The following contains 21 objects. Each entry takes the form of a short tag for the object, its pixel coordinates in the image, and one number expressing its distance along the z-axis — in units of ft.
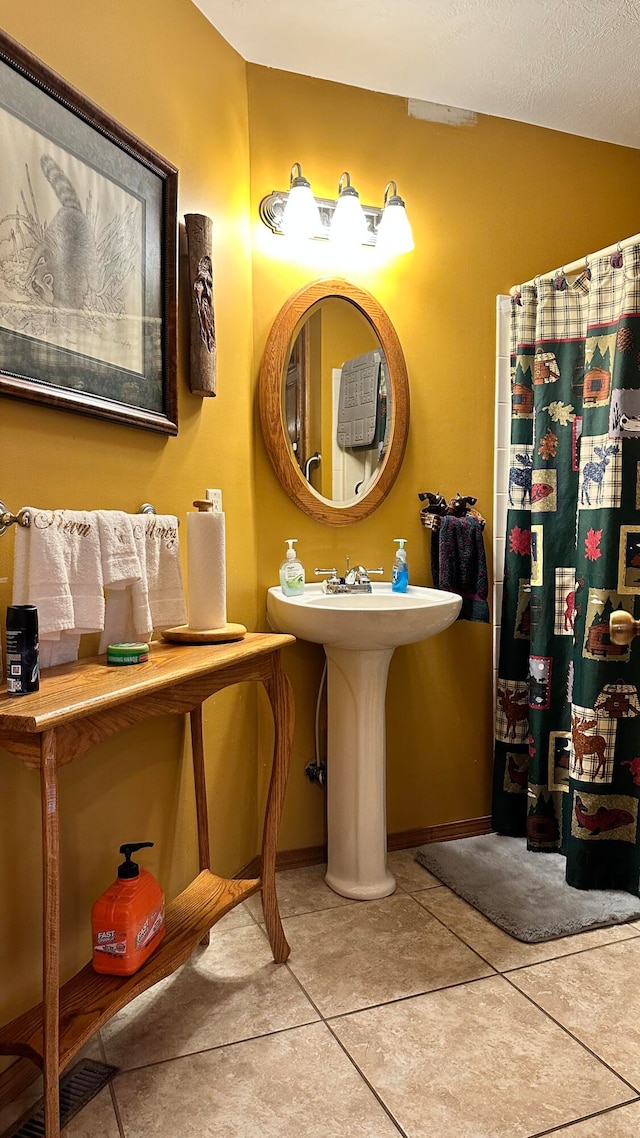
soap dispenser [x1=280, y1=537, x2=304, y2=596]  7.22
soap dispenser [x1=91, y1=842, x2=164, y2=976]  4.73
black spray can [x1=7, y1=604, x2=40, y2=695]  3.94
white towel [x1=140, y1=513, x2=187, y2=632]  5.46
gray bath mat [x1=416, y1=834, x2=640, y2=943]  6.60
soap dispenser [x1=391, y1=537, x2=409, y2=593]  7.64
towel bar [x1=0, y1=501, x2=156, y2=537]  4.19
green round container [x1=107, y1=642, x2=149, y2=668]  4.83
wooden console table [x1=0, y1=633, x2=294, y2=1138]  3.75
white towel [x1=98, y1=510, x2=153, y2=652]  4.88
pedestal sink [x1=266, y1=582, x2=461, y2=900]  7.04
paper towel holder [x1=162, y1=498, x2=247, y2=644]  5.64
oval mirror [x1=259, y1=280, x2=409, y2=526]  7.47
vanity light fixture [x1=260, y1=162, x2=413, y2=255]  7.20
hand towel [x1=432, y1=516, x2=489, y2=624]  7.82
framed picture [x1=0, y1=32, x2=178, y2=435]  4.43
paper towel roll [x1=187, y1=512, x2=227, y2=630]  5.74
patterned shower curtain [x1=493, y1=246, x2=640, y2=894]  6.86
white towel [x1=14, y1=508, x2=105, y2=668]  4.25
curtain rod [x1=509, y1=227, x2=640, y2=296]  6.73
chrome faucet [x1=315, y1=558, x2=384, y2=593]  7.43
